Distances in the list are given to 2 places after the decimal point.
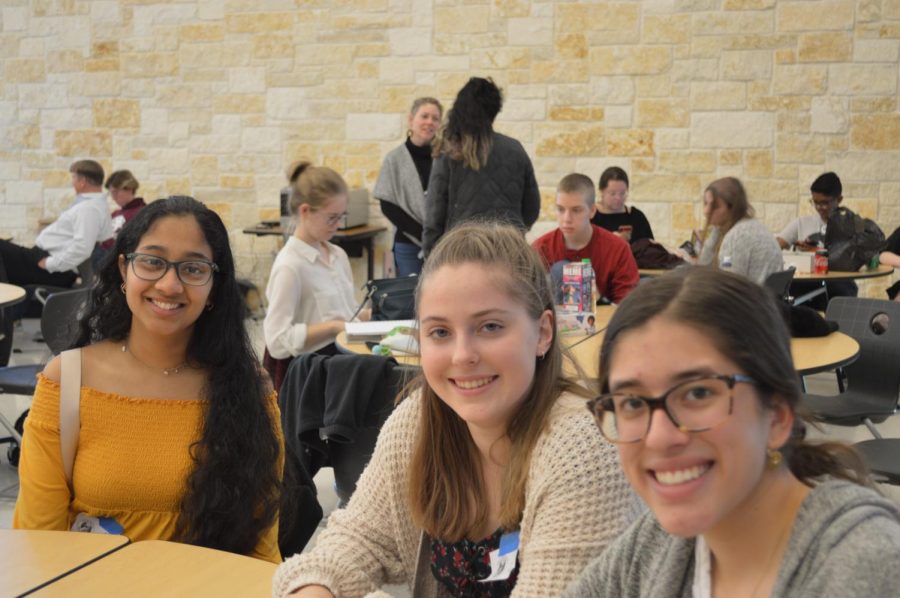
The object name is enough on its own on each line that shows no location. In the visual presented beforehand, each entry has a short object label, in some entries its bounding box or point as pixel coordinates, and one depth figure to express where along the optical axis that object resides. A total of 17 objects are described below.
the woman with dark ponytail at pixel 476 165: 5.13
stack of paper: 3.81
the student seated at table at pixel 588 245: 4.65
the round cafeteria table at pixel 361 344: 3.70
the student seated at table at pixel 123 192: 8.44
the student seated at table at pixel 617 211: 7.13
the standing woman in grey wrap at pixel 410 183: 6.59
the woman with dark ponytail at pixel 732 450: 1.10
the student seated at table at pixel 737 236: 5.56
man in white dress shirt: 7.44
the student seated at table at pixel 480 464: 1.60
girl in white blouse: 3.87
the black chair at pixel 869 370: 4.02
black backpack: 6.14
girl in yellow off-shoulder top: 2.12
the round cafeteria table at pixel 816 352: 3.50
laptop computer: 8.38
